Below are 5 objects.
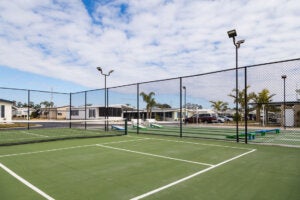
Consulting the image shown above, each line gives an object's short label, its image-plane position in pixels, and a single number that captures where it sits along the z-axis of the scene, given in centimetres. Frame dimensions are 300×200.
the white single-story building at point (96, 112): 4575
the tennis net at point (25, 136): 1002
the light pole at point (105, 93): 1681
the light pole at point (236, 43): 1028
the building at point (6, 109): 2918
